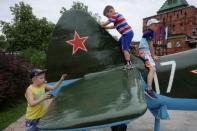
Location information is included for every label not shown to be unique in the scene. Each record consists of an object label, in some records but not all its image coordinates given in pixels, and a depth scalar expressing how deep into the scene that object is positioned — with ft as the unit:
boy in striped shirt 8.16
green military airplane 5.39
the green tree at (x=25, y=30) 49.33
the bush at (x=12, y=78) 16.46
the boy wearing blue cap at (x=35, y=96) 7.50
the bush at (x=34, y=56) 34.75
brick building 104.99
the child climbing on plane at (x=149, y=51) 7.70
